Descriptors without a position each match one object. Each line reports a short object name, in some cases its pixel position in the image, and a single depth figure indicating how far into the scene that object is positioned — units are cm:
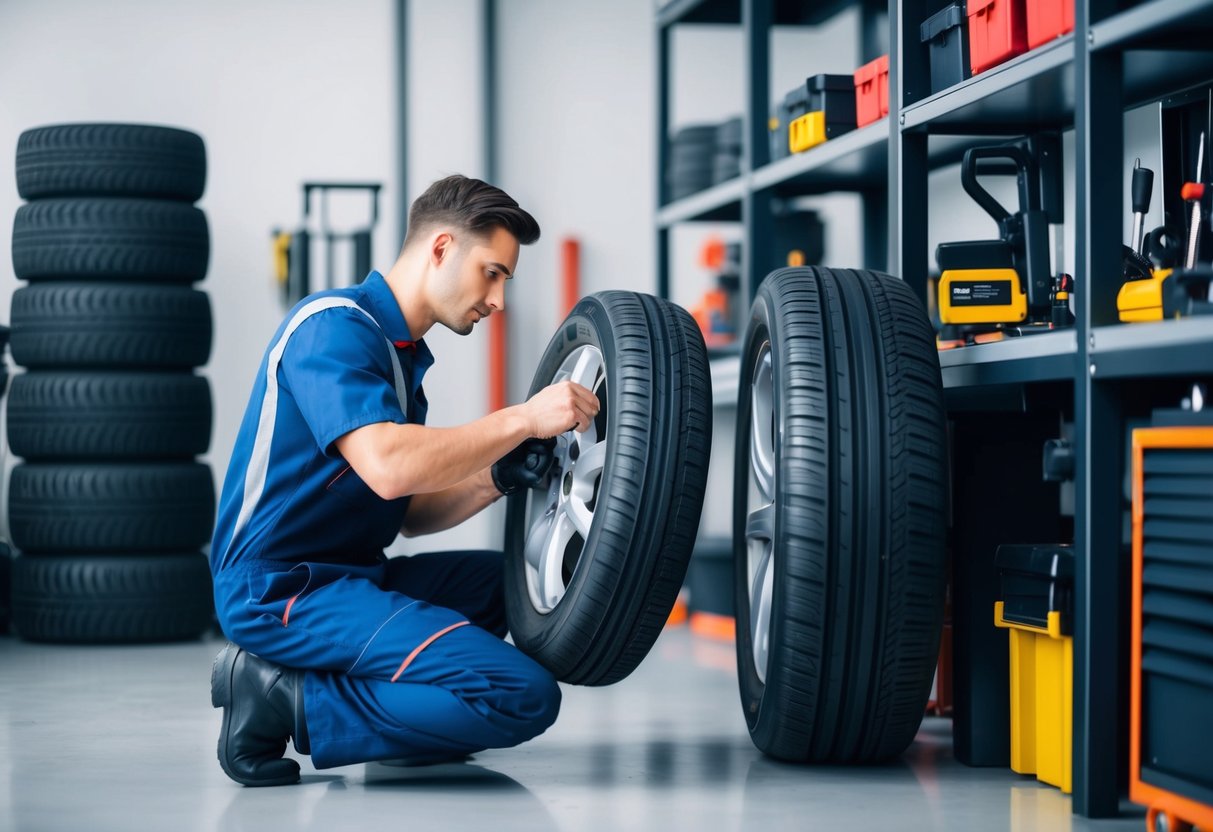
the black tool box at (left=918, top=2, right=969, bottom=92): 304
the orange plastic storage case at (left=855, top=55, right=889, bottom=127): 365
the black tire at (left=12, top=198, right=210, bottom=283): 470
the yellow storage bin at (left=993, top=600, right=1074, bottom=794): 248
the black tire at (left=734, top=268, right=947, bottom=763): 246
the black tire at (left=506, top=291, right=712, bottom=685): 254
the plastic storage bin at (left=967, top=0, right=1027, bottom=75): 283
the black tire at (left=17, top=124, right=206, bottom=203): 472
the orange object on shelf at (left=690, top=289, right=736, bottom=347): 586
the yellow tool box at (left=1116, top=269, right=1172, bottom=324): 223
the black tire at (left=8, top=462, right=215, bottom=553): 468
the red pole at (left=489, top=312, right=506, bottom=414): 627
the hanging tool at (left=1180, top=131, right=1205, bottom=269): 257
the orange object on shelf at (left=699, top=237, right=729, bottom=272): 615
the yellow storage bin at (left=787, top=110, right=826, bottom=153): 400
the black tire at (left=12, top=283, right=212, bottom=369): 470
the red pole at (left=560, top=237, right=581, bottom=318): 640
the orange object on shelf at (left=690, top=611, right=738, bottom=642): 495
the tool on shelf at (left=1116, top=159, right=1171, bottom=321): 225
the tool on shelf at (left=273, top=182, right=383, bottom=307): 559
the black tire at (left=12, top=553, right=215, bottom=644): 468
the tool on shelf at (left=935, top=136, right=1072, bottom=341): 304
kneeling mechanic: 244
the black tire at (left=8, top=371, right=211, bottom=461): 469
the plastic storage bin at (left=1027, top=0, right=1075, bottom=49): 261
